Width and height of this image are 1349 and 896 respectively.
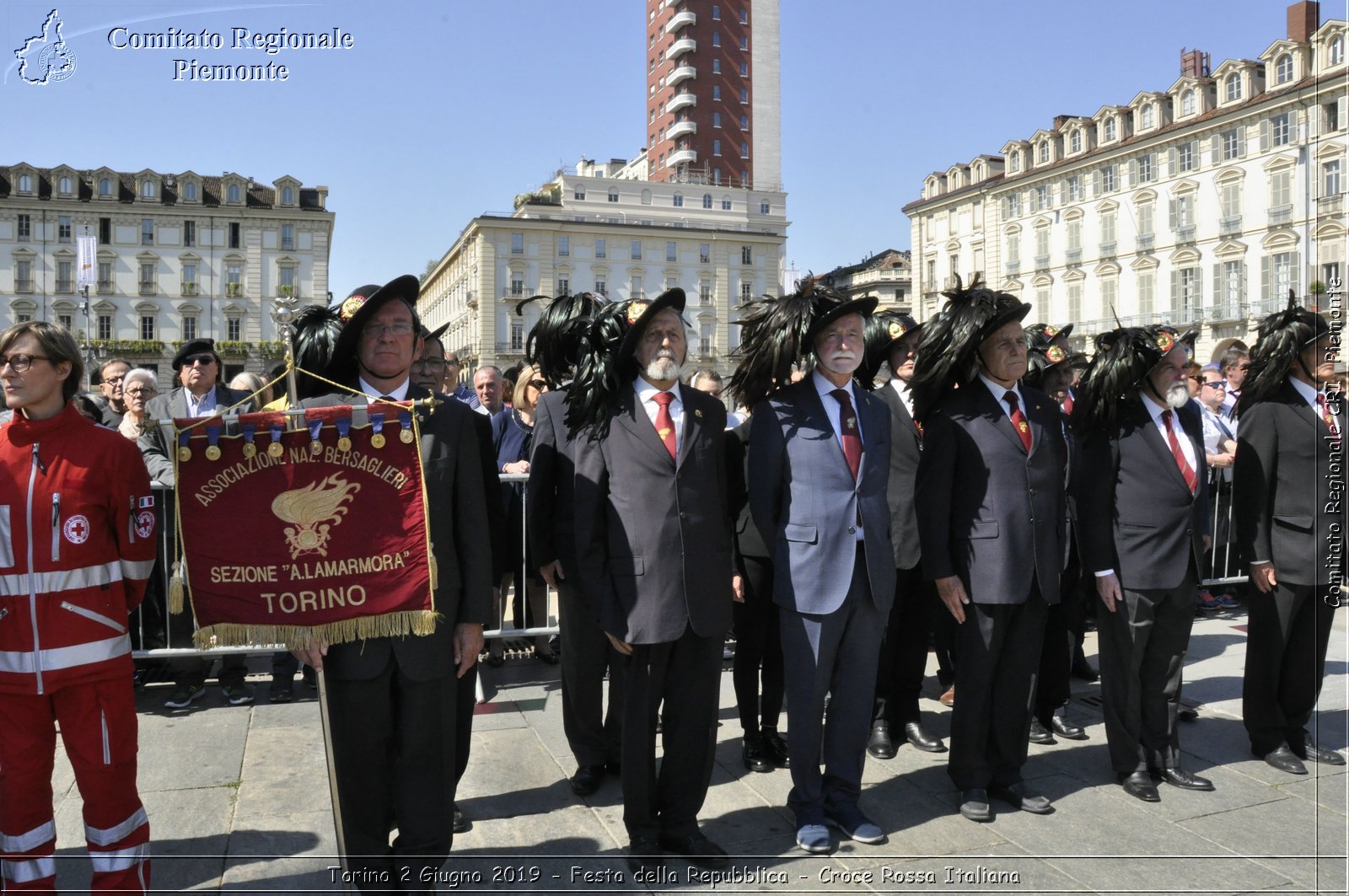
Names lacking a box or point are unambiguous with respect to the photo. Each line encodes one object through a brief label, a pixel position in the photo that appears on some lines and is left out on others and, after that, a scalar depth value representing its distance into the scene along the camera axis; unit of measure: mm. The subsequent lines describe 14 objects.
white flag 21781
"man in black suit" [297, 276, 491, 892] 3406
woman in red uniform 3150
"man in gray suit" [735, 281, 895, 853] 4164
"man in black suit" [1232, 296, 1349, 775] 5055
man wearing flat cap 5891
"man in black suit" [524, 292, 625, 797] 4516
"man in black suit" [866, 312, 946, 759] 5281
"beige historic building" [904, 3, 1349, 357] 41969
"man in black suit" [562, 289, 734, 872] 3916
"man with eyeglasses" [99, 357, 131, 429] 6977
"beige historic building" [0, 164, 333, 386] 70812
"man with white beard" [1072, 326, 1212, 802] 4738
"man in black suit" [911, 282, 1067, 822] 4406
